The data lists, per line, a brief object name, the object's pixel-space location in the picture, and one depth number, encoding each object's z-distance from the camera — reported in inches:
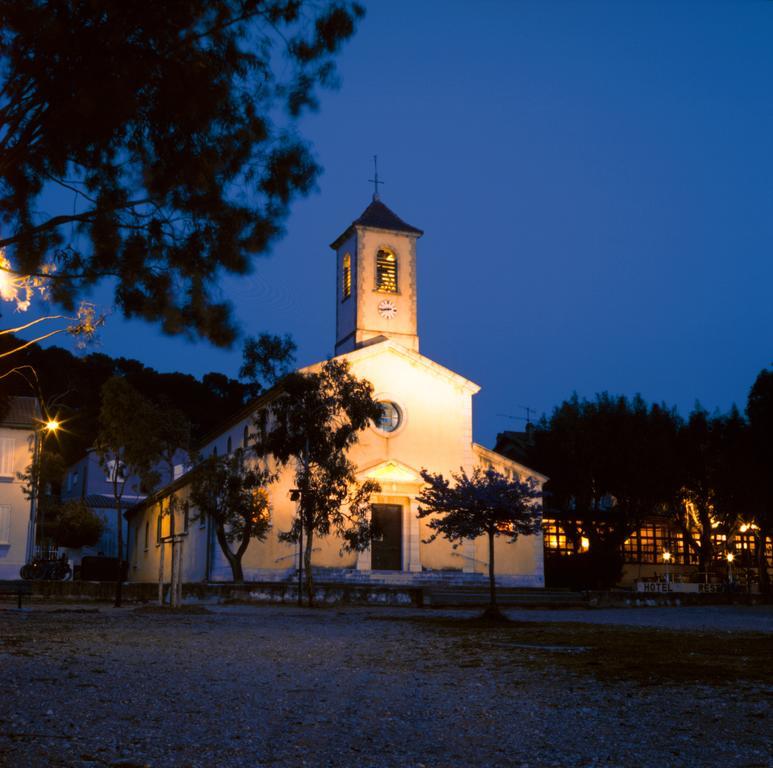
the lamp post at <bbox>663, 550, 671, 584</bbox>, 1916.8
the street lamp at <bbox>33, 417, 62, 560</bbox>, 1488.2
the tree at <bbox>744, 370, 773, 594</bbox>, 1581.0
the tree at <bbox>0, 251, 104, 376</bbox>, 402.6
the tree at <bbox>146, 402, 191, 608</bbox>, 1573.6
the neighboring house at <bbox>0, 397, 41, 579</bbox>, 1784.0
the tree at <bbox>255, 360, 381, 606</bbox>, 1080.2
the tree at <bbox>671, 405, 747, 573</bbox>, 1764.3
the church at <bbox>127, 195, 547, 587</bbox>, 1379.2
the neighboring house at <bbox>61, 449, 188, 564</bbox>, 2201.0
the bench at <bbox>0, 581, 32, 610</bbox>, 1277.8
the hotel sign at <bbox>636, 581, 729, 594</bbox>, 1593.3
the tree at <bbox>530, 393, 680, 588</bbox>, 1732.3
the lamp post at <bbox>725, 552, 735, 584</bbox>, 1721.0
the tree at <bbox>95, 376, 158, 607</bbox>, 1563.7
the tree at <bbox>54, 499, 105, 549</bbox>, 1887.3
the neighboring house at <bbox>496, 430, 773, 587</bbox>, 1891.0
